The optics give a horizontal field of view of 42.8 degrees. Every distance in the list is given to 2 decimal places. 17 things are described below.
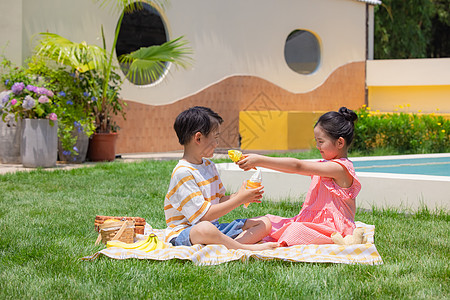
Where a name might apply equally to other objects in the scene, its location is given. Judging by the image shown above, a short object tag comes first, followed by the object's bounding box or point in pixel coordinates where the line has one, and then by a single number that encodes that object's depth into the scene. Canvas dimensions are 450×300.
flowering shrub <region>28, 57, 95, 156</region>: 8.32
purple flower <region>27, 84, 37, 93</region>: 7.74
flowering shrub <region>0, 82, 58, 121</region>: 7.67
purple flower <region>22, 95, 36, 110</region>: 7.62
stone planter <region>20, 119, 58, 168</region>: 7.79
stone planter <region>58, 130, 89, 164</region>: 8.52
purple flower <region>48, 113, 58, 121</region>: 7.78
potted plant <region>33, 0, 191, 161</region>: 8.34
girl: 3.41
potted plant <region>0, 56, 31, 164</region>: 8.06
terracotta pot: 8.87
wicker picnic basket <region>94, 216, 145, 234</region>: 3.82
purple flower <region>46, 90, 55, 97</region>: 7.85
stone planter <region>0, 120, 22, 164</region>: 8.26
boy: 3.21
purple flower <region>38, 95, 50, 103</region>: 7.71
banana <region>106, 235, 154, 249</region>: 3.27
